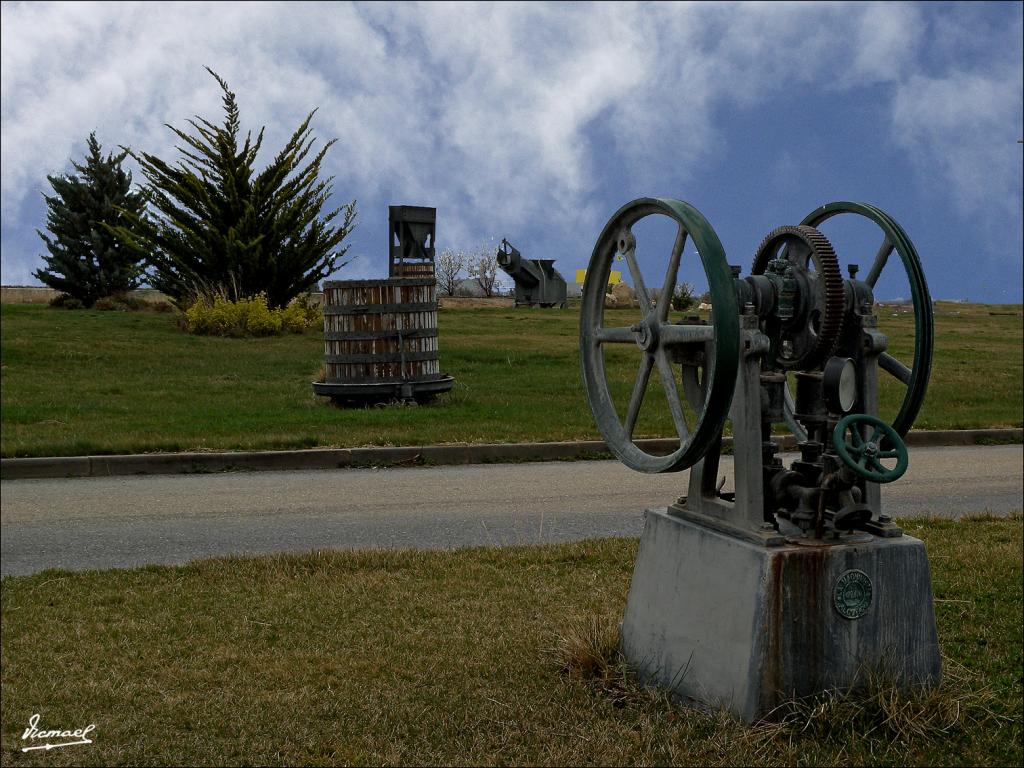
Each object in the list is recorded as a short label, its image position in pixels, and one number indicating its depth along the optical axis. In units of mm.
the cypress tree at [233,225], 30406
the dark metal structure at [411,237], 20125
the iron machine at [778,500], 3625
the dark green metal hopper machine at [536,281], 39281
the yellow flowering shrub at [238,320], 25469
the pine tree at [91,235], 42562
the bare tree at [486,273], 49375
